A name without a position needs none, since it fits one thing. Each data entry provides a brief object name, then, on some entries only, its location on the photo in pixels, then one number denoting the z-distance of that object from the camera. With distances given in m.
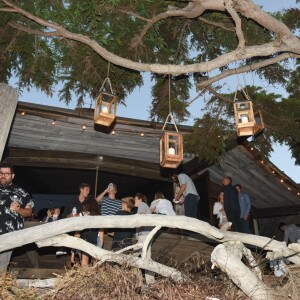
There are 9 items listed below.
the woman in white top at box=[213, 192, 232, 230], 8.48
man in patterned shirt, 4.41
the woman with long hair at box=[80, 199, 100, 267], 5.66
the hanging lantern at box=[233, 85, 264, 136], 5.56
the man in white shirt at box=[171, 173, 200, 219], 7.61
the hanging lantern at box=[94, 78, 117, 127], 5.33
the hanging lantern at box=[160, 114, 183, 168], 5.42
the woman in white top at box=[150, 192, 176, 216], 6.81
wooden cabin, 7.88
